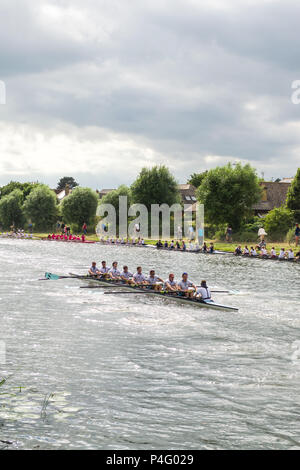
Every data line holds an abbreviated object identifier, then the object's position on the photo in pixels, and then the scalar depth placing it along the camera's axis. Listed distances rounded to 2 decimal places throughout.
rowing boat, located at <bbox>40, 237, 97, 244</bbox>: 82.45
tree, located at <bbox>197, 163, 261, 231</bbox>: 66.69
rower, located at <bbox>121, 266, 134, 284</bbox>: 30.72
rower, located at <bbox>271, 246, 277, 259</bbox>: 49.58
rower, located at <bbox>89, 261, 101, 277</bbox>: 32.97
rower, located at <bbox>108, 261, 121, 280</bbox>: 31.62
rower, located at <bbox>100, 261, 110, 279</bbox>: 32.14
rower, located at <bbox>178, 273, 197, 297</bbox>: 25.48
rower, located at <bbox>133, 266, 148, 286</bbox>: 29.83
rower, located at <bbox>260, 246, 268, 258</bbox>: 50.59
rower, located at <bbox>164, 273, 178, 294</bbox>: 26.70
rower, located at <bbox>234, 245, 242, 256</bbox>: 53.38
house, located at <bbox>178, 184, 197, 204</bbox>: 119.12
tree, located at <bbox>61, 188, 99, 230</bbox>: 100.50
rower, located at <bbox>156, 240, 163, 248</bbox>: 66.62
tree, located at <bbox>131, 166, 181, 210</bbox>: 86.12
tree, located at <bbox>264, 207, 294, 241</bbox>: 59.50
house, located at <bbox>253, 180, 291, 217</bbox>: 84.31
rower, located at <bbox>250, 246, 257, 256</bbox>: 52.12
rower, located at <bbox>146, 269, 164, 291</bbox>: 27.95
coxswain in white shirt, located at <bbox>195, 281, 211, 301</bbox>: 24.73
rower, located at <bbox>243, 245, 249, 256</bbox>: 52.81
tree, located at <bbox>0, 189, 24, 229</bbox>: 125.94
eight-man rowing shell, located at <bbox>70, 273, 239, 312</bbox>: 23.94
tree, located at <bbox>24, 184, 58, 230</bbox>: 114.44
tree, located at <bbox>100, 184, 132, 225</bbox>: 91.56
